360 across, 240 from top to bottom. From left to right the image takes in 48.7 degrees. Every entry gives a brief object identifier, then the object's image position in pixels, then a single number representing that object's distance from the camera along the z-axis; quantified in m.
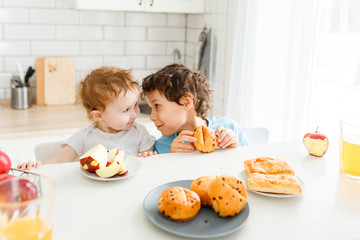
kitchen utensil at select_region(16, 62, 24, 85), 2.61
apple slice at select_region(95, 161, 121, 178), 1.05
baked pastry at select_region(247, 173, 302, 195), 0.97
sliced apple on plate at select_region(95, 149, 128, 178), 1.05
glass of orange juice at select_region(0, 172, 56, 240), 0.63
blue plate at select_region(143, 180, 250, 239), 0.78
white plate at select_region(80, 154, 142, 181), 1.05
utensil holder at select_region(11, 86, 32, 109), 2.62
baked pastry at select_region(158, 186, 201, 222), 0.82
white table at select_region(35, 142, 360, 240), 0.81
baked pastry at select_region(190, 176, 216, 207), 0.89
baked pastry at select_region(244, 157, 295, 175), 1.06
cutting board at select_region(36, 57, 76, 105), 2.75
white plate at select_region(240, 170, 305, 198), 0.96
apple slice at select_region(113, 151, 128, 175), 1.07
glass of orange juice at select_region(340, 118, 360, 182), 1.10
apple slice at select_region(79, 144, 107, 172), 1.08
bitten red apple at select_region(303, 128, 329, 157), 1.28
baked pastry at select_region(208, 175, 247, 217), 0.84
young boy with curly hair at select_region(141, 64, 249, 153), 1.64
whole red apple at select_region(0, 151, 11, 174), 0.90
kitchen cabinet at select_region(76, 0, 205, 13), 2.53
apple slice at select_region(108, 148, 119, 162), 1.18
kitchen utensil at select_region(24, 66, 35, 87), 2.64
